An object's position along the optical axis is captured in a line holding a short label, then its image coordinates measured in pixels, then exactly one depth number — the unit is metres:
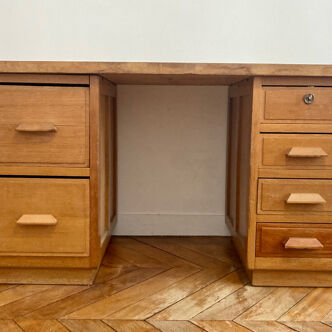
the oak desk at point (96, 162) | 1.20
